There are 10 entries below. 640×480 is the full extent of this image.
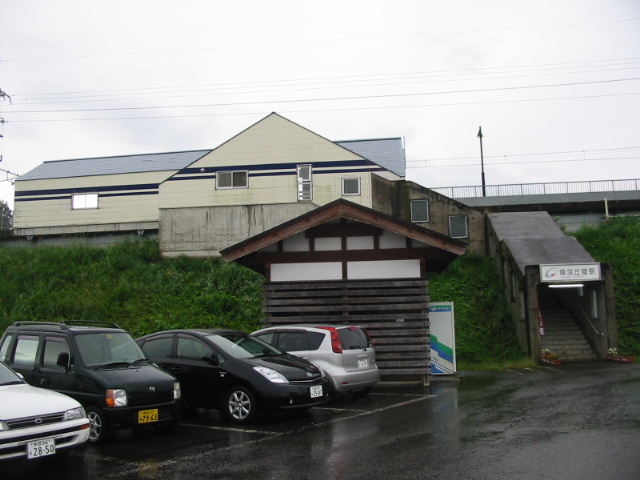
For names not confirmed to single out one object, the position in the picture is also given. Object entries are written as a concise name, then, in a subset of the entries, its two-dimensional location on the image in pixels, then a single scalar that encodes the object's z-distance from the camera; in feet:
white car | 20.38
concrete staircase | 64.08
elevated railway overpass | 98.94
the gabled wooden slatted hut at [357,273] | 45.88
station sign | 60.13
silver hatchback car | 36.14
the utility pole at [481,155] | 141.38
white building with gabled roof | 86.99
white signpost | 48.65
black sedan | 30.45
